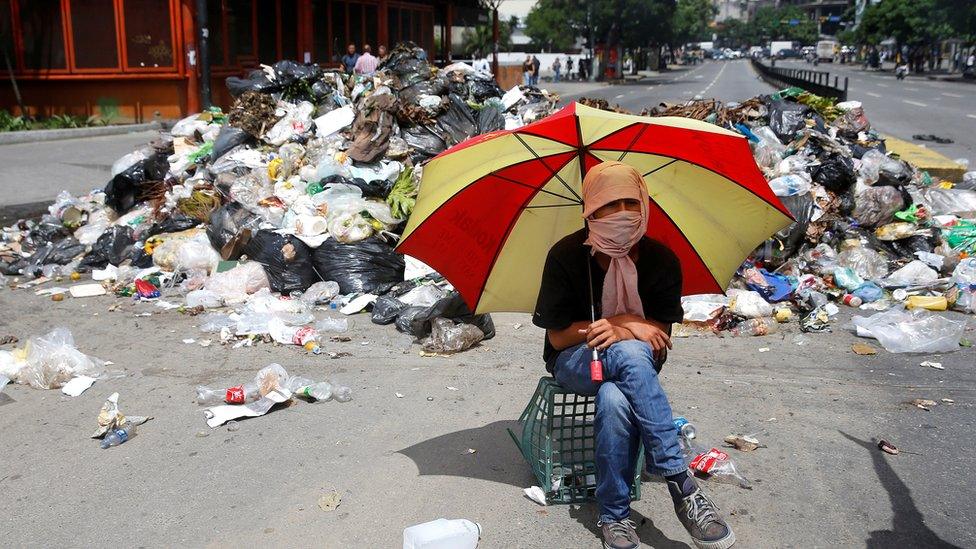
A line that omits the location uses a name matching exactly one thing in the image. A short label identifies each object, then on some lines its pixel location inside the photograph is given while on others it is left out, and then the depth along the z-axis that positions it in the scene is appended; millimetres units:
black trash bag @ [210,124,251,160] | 8352
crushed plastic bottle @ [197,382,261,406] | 4246
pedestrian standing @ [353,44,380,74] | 16875
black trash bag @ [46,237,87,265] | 7496
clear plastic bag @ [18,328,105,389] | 4629
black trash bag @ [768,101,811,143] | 8180
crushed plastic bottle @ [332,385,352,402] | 4387
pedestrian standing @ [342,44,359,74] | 18781
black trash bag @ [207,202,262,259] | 6762
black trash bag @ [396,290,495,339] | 5395
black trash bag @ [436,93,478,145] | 8500
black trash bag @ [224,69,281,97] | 9305
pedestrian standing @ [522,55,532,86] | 26062
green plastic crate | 3193
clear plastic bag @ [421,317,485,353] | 5195
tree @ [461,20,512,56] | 37622
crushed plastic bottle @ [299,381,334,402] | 4355
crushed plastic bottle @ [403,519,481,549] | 2955
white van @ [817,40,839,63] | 94000
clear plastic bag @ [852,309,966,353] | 5152
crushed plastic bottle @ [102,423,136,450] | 3867
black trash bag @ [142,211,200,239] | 7492
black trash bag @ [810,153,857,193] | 7199
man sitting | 2762
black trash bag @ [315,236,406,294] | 6309
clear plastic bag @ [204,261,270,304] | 6289
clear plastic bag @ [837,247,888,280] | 6512
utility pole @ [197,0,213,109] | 15609
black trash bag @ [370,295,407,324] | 5793
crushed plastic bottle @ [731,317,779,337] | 5570
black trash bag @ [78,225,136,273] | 7387
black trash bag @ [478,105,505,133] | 8742
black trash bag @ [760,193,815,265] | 6578
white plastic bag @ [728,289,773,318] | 5734
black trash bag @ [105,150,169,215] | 8414
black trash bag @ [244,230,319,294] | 6383
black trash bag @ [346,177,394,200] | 7227
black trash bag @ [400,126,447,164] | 8094
